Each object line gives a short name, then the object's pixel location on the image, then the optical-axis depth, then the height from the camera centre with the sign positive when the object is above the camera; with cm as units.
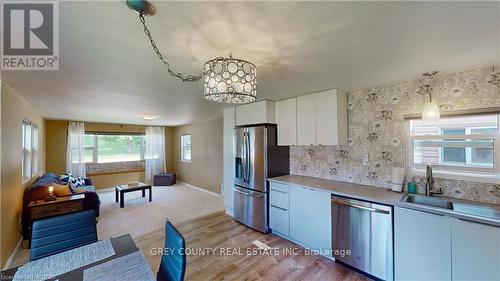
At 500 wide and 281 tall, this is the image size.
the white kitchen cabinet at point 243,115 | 367 +53
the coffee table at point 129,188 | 466 -116
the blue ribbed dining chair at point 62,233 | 153 -75
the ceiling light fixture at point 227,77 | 133 +45
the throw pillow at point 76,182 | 444 -93
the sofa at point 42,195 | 298 -90
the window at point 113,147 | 622 -17
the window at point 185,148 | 715 -22
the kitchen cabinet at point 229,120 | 399 +47
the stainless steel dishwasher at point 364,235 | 209 -108
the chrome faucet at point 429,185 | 224 -51
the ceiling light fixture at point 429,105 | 206 +39
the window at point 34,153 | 395 -20
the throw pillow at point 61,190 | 340 -84
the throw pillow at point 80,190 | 382 -94
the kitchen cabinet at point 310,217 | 258 -106
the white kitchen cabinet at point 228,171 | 404 -62
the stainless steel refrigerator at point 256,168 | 332 -47
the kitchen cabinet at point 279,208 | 305 -108
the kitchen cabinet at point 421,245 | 179 -101
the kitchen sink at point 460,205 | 175 -65
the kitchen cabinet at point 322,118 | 279 +35
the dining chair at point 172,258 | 120 -77
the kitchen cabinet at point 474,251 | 158 -93
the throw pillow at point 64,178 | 442 -83
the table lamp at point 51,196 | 320 -89
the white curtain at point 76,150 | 572 -22
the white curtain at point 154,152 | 713 -36
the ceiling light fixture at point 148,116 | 459 +63
